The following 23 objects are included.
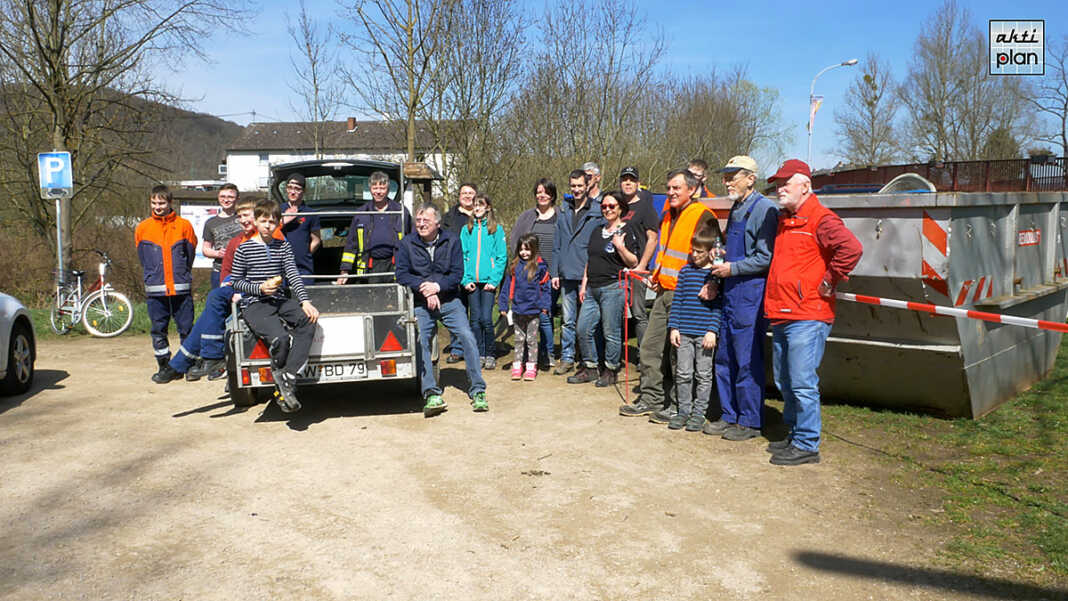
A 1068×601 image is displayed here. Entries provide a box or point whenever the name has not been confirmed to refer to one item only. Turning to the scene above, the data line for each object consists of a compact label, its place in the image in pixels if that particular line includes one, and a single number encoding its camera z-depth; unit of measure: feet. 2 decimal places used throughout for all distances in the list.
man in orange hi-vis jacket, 29.40
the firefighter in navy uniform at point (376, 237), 28.02
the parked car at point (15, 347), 25.80
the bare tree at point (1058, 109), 143.84
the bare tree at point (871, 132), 164.04
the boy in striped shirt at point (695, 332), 20.71
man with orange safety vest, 21.65
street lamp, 114.99
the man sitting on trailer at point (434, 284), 23.86
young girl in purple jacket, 28.94
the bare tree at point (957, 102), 148.77
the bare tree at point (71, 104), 47.24
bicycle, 41.14
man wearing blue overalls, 19.60
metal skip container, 19.25
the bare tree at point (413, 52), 43.42
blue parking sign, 41.96
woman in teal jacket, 29.27
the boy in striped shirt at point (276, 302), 21.50
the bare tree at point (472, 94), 48.52
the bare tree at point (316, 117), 74.11
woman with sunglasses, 25.78
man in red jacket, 17.85
